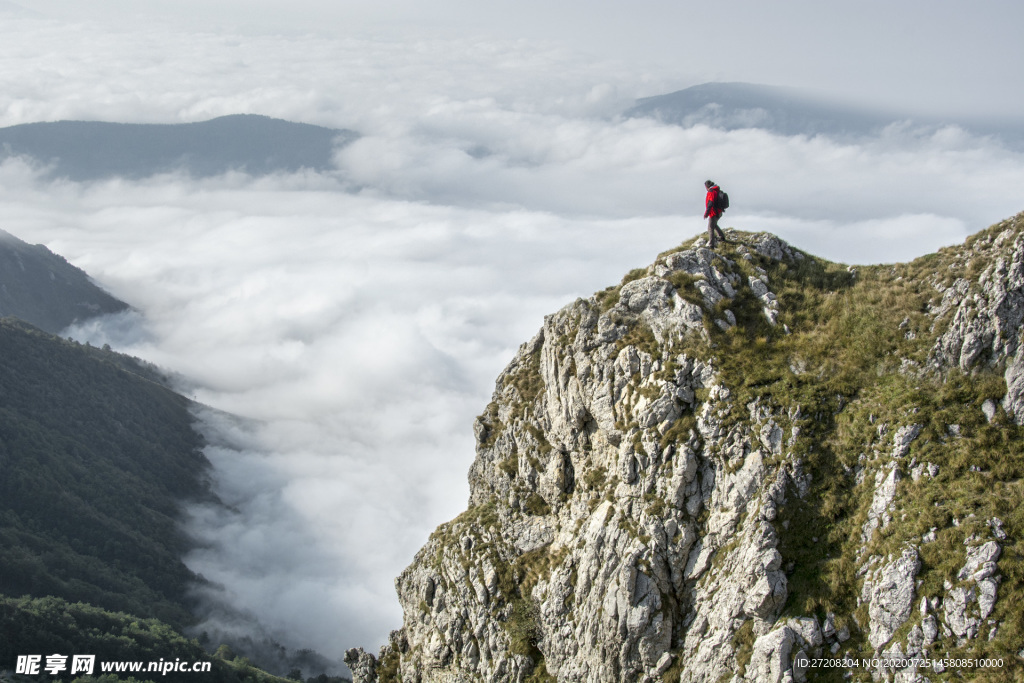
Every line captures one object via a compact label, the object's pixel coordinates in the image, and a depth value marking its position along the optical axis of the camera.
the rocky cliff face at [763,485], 28.25
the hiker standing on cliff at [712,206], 43.84
